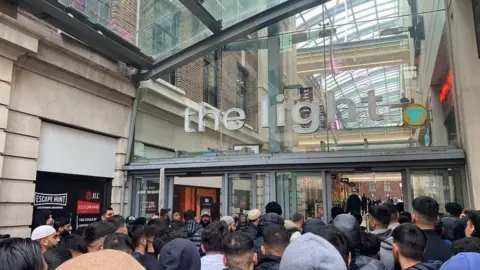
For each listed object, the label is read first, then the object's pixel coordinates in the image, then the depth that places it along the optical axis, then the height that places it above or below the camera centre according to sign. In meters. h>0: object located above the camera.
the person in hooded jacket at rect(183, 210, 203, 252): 5.66 -0.52
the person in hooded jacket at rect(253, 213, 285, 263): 5.19 -0.31
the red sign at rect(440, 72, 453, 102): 9.11 +2.75
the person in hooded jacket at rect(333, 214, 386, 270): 3.13 -0.42
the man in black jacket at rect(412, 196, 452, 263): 3.55 -0.28
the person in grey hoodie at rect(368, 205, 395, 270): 4.21 -0.27
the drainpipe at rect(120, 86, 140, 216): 11.11 +1.70
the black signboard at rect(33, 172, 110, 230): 8.67 +0.01
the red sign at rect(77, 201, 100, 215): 9.70 -0.28
